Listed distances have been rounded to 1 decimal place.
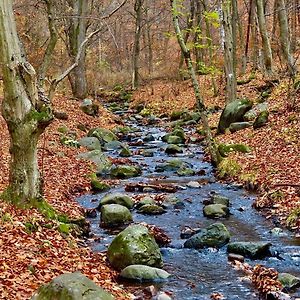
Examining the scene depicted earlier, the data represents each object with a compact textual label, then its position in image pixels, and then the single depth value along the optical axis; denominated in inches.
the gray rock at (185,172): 575.9
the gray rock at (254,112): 743.7
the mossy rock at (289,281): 268.8
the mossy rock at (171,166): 598.5
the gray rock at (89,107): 933.7
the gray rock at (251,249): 320.2
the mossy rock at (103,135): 767.7
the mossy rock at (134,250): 303.3
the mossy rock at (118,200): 438.6
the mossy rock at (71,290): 202.4
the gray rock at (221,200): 446.6
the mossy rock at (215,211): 416.5
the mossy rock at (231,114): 747.4
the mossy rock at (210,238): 341.1
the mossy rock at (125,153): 693.7
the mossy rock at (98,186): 510.0
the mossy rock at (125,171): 572.4
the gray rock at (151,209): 427.5
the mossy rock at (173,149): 700.8
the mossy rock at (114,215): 393.7
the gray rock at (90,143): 701.9
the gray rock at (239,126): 716.7
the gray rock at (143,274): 285.7
